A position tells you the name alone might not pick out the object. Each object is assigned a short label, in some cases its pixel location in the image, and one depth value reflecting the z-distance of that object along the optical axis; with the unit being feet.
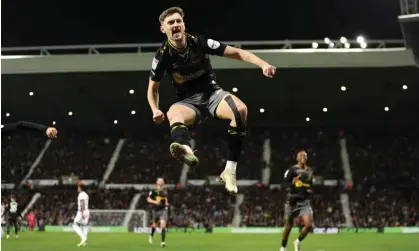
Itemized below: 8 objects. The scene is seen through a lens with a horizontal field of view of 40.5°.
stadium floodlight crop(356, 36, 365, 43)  101.01
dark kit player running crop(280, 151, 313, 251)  48.06
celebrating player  22.26
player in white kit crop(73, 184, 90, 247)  67.92
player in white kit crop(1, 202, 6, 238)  101.96
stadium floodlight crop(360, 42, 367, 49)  103.22
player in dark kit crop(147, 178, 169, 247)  67.26
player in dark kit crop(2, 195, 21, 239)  89.15
